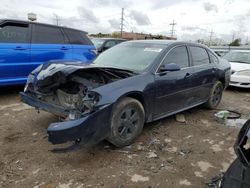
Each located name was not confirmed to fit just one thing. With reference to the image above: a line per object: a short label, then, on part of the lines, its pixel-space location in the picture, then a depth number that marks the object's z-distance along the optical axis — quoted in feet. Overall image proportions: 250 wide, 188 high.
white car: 19.48
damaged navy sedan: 7.56
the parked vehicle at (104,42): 26.49
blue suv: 13.30
